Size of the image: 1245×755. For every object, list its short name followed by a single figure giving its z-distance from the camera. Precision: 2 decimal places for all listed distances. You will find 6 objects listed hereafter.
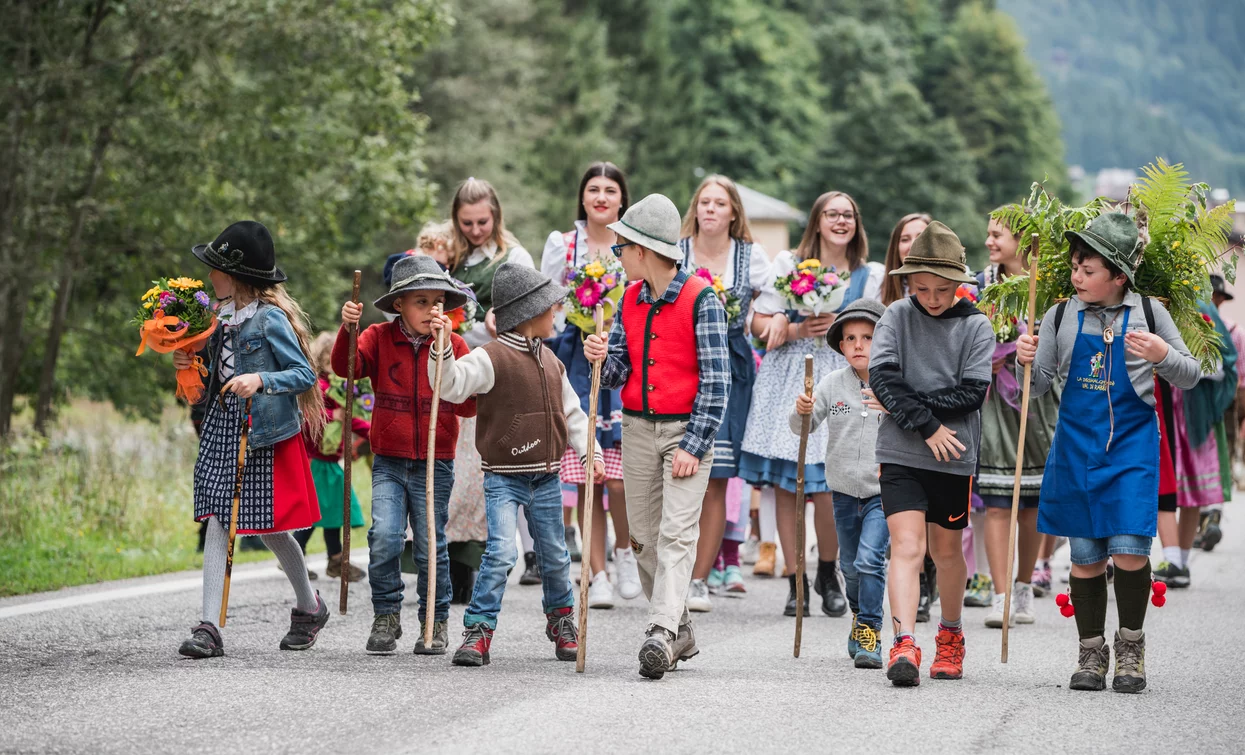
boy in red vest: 14.33
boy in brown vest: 14.67
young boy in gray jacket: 15.93
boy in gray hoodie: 14.26
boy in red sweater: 15.28
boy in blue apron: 13.96
